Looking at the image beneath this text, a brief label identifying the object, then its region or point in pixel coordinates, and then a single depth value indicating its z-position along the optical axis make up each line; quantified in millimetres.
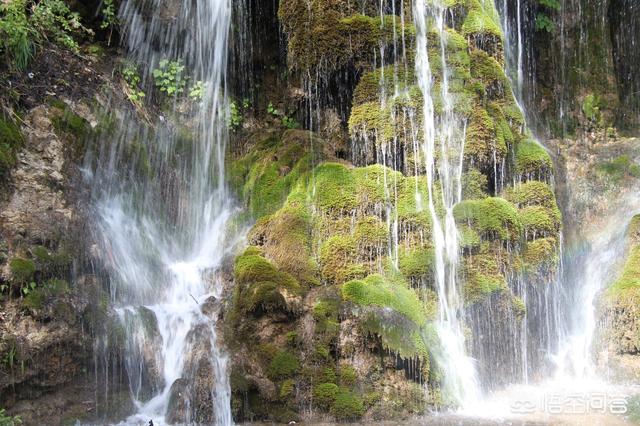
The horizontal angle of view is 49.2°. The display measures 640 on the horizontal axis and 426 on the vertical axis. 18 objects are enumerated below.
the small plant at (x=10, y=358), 8148
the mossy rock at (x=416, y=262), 9773
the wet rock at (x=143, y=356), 8734
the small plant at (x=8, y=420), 6923
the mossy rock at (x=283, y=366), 8266
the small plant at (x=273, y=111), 13188
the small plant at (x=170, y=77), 12953
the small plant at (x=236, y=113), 12898
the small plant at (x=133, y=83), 12367
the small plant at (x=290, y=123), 12750
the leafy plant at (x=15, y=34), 10695
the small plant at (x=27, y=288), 8594
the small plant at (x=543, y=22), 15279
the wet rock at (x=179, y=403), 8000
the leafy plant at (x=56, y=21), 11805
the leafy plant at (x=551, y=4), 14973
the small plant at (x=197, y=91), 12914
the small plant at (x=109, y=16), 13031
